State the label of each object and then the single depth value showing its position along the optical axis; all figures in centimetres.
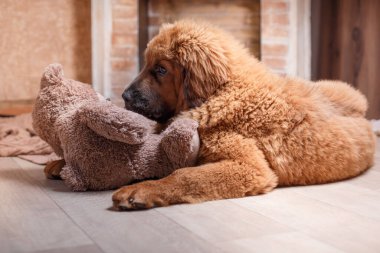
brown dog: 173
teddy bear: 169
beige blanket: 249
